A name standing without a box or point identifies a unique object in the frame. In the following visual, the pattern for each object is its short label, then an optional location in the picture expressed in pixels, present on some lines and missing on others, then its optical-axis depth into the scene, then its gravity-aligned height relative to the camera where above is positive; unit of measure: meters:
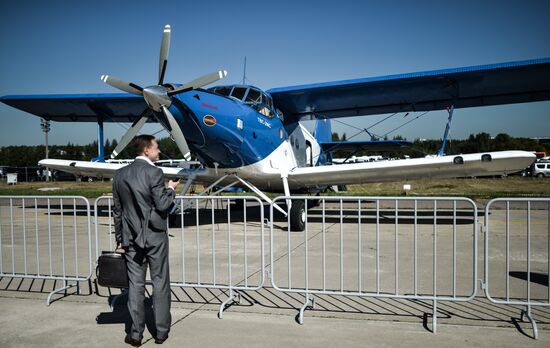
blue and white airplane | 8.87 +1.34
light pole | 54.34 +5.35
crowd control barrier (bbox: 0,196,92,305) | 5.81 -1.53
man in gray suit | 3.44 -0.57
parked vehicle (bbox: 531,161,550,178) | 46.41 -1.24
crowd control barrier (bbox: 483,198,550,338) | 4.17 -1.58
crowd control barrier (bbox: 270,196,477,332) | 4.80 -1.56
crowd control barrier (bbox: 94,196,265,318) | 5.23 -1.56
